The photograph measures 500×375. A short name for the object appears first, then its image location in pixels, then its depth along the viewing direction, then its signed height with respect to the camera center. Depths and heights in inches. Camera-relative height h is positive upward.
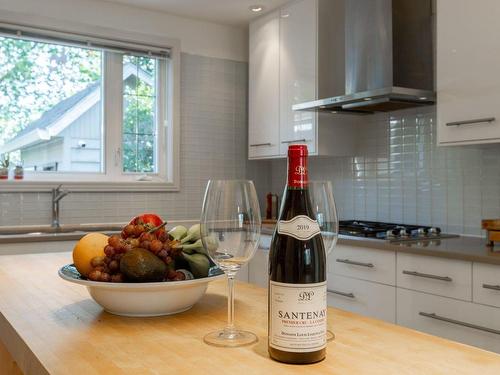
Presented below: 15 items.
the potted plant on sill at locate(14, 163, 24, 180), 128.7 +4.5
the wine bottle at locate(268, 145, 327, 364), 27.1 -4.8
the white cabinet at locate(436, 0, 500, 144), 87.8 +21.0
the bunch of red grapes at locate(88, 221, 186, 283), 36.8 -4.2
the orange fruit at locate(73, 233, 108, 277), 38.8 -4.5
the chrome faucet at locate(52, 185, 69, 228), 129.5 -4.2
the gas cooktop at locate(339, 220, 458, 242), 100.3 -8.4
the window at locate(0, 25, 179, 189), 131.3 +22.1
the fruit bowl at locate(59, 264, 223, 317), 35.8 -7.5
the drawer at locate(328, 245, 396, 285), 93.5 -13.8
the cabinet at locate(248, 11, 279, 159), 142.5 +28.9
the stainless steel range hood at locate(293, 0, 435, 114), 114.3 +31.2
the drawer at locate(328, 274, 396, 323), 93.5 -20.2
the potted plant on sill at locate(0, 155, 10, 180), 127.2 +6.0
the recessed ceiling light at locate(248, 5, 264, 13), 140.7 +49.6
